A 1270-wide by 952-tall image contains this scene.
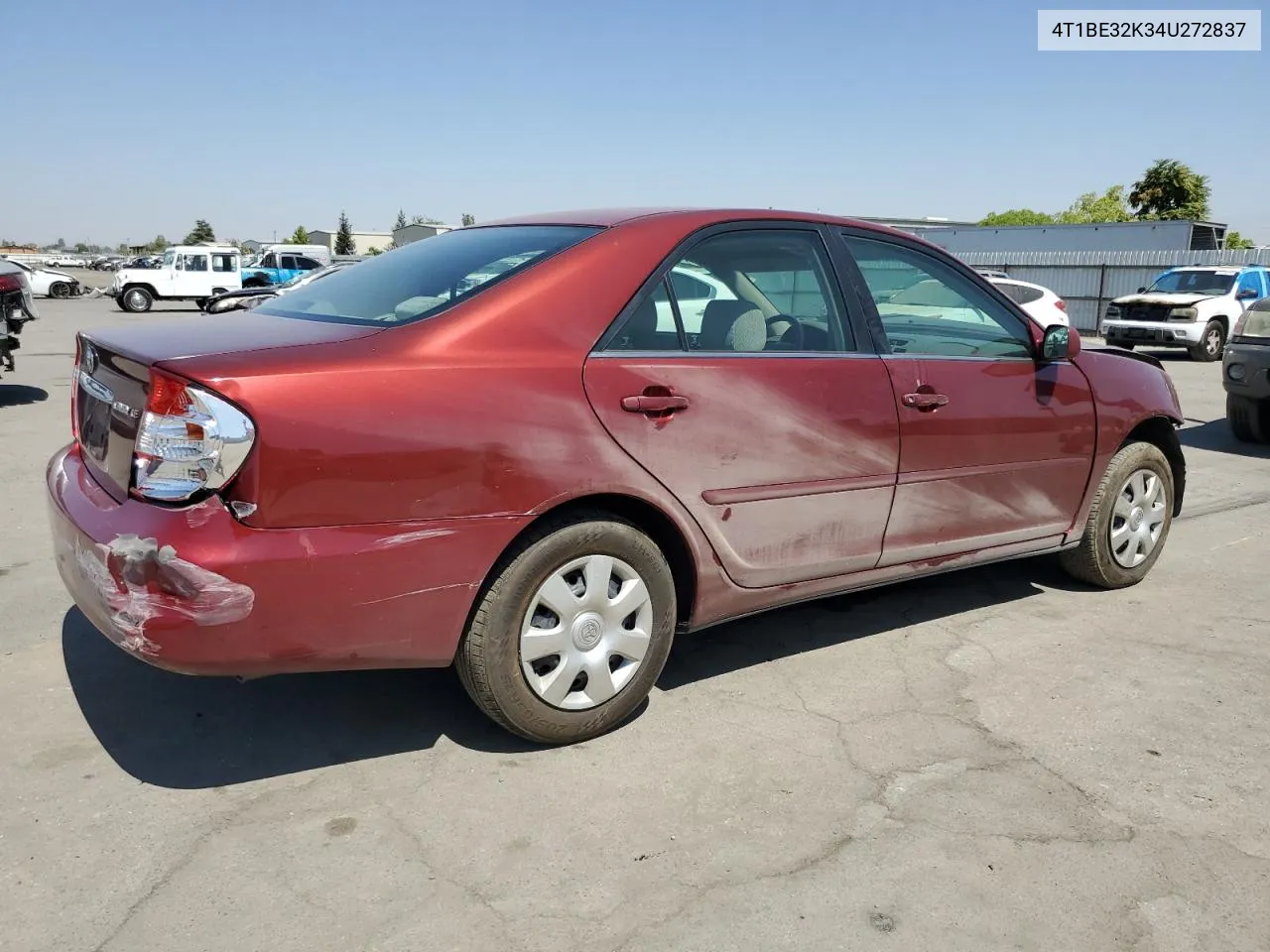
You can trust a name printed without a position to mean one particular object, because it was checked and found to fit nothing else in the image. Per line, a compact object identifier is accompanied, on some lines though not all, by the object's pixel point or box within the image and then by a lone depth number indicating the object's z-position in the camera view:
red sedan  2.56
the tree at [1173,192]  56.44
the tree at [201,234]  106.19
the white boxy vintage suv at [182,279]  28.73
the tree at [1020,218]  73.25
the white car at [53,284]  35.88
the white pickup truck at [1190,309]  18.41
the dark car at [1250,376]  8.88
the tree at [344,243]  86.38
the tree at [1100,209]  74.81
